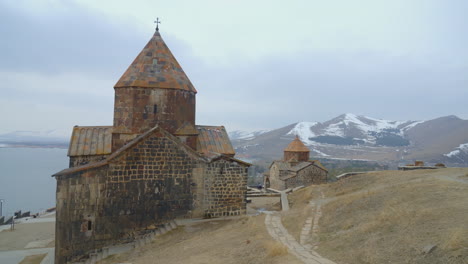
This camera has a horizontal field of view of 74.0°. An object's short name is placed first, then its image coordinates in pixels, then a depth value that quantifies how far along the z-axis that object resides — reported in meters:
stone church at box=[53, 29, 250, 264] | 9.48
